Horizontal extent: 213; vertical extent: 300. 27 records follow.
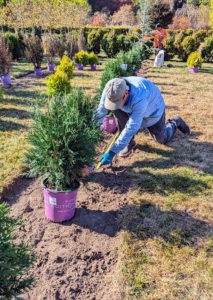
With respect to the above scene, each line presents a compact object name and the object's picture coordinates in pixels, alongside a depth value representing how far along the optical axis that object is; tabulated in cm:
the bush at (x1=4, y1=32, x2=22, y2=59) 1305
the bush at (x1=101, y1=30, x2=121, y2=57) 1510
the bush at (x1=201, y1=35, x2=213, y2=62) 1380
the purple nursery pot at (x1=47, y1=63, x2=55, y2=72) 1061
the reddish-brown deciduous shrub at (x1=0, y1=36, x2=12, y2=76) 757
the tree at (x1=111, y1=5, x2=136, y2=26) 3321
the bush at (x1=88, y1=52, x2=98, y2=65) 1122
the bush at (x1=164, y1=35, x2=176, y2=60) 1472
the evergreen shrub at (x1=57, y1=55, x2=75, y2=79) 760
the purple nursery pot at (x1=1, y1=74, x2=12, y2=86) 800
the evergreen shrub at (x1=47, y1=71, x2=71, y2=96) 600
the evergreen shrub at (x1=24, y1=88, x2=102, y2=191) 251
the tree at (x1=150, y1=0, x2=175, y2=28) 1909
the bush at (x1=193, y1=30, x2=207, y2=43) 1692
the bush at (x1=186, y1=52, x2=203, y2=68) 1120
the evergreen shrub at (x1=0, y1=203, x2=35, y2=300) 153
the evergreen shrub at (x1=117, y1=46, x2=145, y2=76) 651
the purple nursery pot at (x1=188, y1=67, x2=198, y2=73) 1134
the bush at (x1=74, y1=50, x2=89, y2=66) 1106
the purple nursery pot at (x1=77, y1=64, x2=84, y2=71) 1132
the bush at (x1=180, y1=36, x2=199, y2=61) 1415
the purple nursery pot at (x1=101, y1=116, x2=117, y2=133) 482
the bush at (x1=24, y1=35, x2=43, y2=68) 946
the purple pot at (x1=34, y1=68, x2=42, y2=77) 970
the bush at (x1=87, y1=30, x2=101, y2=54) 1590
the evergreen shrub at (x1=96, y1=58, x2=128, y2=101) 497
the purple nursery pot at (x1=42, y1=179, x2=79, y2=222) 262
